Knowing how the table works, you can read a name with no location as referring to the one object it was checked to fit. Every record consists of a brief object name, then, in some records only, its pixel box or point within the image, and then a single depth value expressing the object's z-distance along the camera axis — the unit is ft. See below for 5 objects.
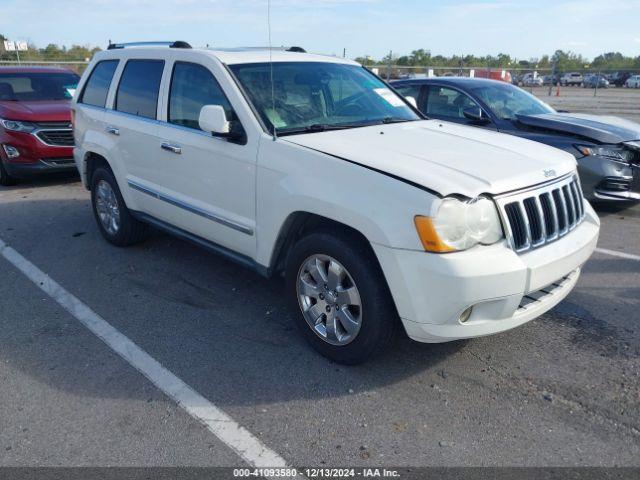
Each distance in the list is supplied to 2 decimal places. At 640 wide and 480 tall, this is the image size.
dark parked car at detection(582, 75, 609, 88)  139.64
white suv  9.82
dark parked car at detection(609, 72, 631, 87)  141.49
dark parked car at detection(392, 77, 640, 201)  21.81
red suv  27.86
